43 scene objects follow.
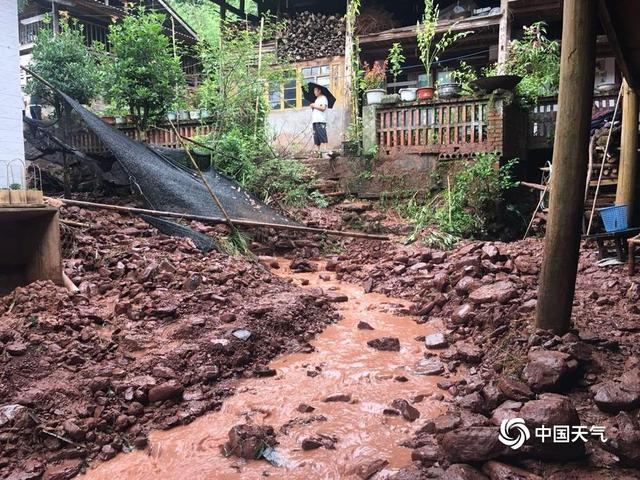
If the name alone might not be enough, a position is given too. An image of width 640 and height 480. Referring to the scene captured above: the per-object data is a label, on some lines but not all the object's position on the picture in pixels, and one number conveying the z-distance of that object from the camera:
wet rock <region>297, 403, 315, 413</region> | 2.86
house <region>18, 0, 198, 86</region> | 12.96
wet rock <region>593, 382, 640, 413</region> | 2.29
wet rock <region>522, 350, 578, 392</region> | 2.59
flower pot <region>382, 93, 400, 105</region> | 8.02
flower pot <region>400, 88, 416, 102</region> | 7.93
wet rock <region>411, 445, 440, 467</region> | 2.19
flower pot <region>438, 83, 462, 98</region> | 7.62
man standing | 9.77
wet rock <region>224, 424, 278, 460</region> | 2.43
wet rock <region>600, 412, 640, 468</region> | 1.99
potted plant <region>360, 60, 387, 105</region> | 8.20
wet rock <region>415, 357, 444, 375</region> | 3.37
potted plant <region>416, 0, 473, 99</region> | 7.86
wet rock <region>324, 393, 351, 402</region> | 3.00
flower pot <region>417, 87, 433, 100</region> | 7.83
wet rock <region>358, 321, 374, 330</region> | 4.32
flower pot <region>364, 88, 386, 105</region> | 8.19
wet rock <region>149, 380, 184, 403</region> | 2.88
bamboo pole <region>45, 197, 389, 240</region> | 5.34
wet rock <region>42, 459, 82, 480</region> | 2.29
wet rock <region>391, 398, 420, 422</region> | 2.75
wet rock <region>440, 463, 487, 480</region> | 1.95
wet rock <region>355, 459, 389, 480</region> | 2.22
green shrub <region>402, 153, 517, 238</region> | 7.02
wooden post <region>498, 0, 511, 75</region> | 9.48
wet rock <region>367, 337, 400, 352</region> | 3.84
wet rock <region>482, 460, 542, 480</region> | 1.96
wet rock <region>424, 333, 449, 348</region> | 3.82
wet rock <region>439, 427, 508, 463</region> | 2.05
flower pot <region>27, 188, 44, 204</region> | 3.75
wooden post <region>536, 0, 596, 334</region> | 2.79
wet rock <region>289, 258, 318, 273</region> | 6.39
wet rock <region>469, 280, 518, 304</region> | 4.07
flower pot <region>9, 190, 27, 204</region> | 3.61
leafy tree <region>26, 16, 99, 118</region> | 9.55
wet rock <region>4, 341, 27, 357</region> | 2.98
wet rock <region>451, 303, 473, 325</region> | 4.11
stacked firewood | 11.91
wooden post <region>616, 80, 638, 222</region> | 5.62
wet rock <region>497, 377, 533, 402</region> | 2.48
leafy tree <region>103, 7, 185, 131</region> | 8.31
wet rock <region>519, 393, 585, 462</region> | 2.04
